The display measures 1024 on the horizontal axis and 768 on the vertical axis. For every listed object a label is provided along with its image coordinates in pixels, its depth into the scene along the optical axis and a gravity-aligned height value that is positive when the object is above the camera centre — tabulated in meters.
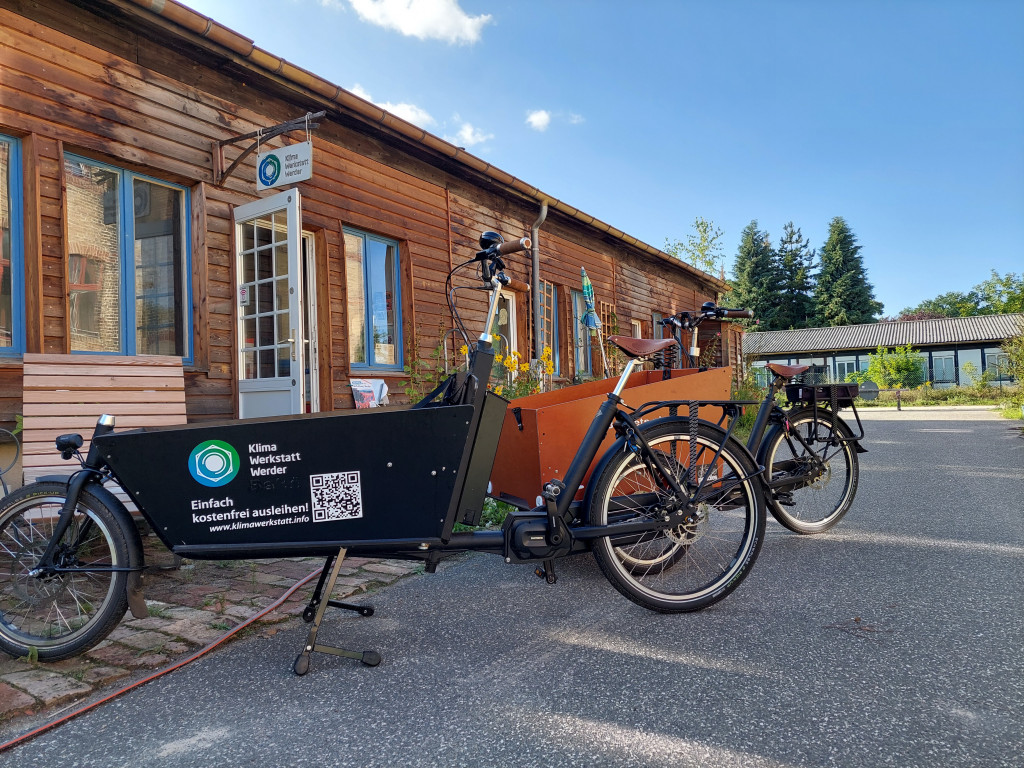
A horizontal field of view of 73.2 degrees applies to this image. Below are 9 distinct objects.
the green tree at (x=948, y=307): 72.06 +8.98
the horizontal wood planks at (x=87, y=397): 3.82 +0.06
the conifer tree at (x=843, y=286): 58.62 +8.36
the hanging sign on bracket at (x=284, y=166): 5.25 +1.85
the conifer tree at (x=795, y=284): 60.47 +9.02
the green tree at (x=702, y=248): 34.28 +6.95
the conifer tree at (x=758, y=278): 60.97 +9.67
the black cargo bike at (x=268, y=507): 2.33 -0.37
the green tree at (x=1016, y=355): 14.12 +0.46
